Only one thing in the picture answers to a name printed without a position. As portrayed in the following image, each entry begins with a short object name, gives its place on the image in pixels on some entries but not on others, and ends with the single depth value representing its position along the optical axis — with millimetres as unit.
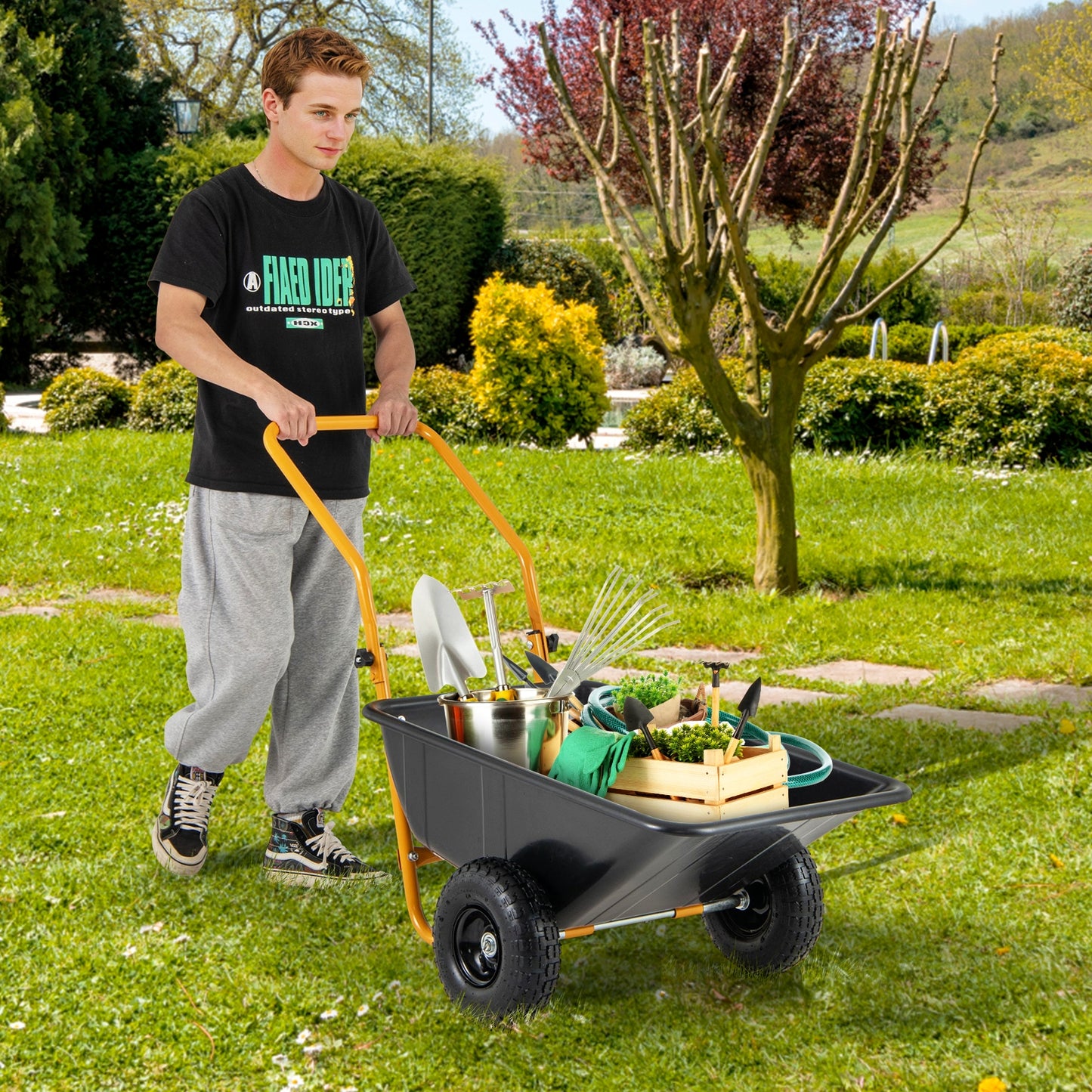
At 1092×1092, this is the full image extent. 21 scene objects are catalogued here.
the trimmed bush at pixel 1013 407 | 8945
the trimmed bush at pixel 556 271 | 15359
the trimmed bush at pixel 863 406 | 9406
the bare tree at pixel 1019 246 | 23891
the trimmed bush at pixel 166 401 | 10908
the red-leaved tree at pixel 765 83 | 12672
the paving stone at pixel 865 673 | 4688
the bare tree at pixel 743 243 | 5254
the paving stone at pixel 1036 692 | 4340
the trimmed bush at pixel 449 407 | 10375
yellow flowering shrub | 10039
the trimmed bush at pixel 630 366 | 18000
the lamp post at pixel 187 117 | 17484
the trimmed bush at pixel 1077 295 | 19000
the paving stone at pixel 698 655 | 4984
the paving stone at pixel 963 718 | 4090
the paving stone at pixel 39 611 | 5645
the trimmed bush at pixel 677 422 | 9852
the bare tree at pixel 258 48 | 23734
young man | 2752
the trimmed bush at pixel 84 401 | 11391
